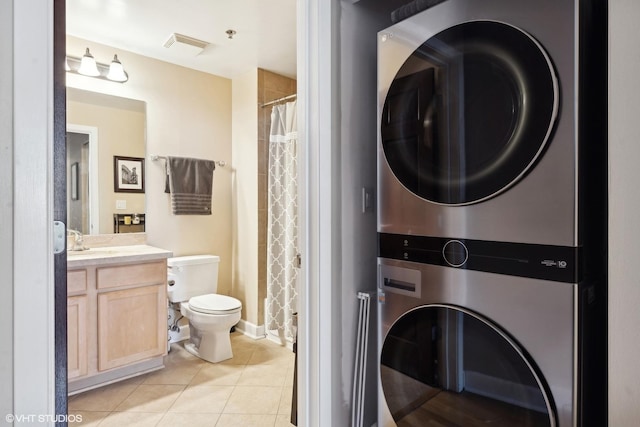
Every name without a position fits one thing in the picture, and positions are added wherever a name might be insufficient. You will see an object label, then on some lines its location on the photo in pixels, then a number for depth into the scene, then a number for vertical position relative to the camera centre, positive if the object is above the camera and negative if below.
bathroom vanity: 2.15 -0.67
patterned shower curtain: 2.94 -0.10
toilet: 2.61 -0.71
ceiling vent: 2.58 +1.28
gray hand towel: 3.04 +0.24
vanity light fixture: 2.55 +1.07
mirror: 2.65 +0.47
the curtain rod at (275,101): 2.95 +0.97
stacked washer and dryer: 0.92 -0.01
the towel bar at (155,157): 2.96 +0.46
